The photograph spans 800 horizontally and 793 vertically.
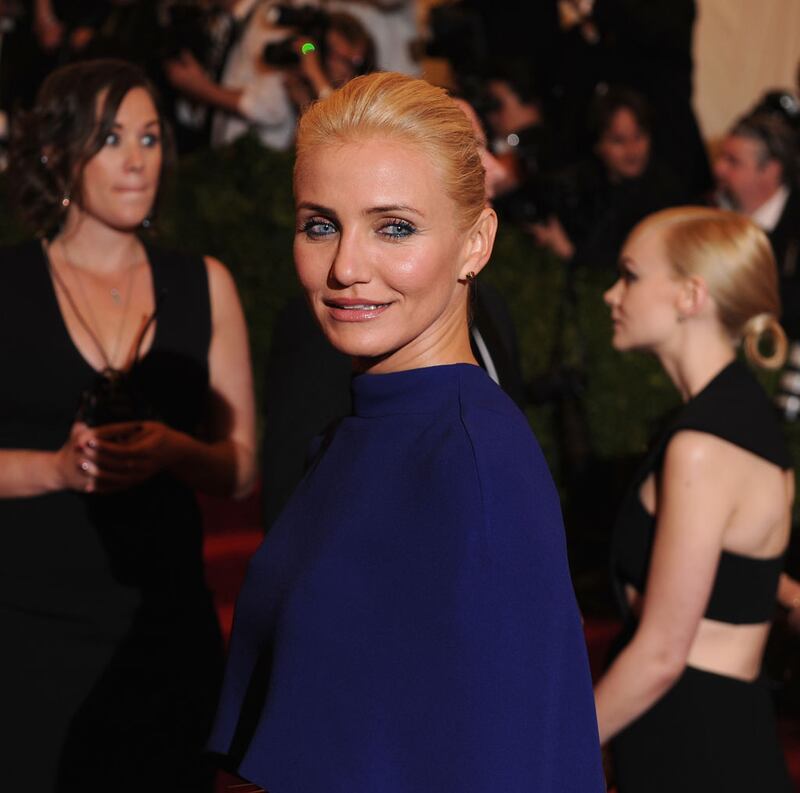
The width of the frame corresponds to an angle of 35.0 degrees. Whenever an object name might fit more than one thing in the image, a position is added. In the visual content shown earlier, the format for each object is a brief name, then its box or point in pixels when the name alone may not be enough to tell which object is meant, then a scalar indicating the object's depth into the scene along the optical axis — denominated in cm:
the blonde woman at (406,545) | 140
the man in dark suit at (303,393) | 222
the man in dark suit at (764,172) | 590
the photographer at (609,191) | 557
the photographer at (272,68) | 571
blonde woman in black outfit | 256
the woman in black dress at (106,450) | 258
